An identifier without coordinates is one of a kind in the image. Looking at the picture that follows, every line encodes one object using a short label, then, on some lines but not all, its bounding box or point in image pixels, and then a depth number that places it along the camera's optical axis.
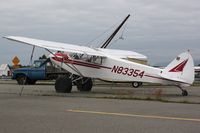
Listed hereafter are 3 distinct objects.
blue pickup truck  34.84
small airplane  21.14
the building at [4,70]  68.65
